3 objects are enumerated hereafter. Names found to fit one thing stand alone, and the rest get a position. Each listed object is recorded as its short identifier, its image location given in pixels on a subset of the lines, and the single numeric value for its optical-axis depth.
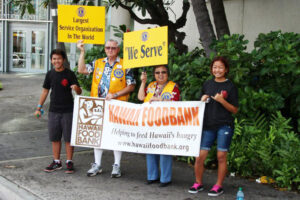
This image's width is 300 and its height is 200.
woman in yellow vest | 5.33
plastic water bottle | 4.11
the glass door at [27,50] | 25.04
